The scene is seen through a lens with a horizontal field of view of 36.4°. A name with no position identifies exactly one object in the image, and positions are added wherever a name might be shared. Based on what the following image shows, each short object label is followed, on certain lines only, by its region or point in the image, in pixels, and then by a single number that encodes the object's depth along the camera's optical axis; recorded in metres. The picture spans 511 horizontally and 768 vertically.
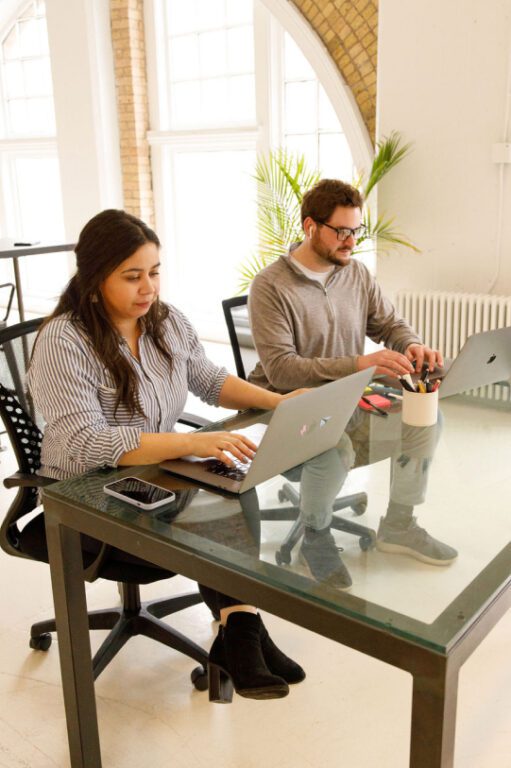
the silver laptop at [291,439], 1.51
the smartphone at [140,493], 1.54
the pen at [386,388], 2.30
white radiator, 4.21
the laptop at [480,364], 2.19
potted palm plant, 4.48
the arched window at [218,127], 5.68
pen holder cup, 2.03
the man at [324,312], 2.58
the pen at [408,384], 2.03
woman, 1.75
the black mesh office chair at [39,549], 1.91
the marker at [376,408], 2.14
